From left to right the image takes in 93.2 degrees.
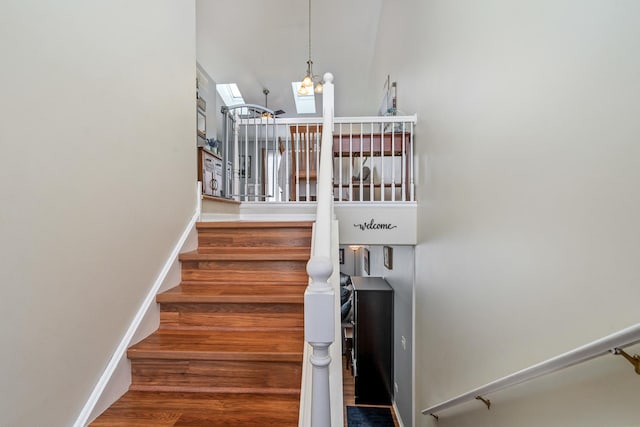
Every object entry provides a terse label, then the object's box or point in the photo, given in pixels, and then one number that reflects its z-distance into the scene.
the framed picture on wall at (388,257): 4.32
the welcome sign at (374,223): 2.84
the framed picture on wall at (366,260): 6.68
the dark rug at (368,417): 3.83
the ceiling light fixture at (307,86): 4.46
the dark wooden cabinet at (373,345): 4.29
